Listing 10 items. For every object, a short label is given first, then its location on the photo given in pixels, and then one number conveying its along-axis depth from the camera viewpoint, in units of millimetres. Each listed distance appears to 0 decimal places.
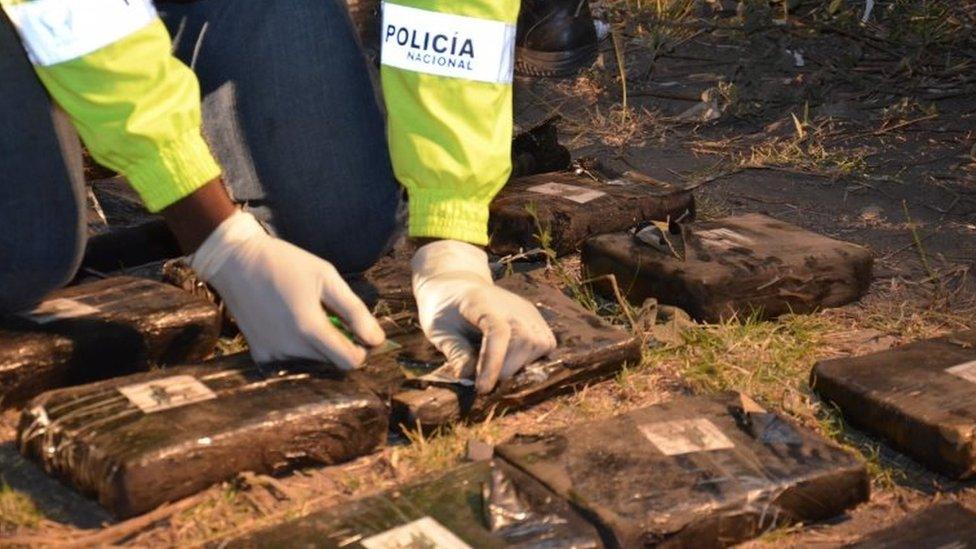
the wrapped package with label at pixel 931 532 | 2092
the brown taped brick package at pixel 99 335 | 2586
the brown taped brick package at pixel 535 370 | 2484
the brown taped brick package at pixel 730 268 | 2977
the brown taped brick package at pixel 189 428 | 2174
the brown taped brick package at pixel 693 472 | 2123
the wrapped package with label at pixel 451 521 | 2016
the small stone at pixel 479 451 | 2398
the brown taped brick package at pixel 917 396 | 2373
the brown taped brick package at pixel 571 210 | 3355
